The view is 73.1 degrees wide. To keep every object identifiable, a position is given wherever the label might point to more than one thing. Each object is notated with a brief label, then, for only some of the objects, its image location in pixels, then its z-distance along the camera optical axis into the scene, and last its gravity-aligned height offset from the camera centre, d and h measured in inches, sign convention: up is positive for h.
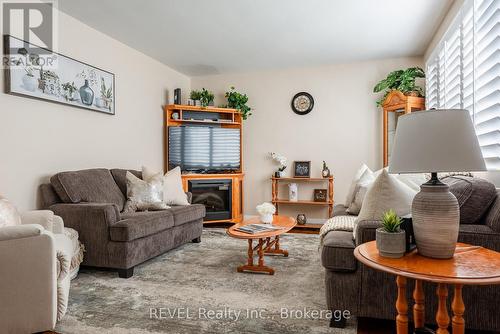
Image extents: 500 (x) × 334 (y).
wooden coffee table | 111.5 -22.7
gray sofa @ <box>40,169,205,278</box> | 110.9 -18.4
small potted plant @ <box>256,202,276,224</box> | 130.2 -17.0
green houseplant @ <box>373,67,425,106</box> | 171.8 +45.7
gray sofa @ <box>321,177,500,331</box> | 67.7 -25.0
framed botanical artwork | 113.6 +35.1
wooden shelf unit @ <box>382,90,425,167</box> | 169.4 +32.7
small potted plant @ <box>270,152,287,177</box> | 211.0 +4.4
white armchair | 70.1 -23.5
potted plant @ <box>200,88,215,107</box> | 210.8 +44.7
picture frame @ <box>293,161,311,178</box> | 209.3 +0.0
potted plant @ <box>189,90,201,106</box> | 211.5 +45.6
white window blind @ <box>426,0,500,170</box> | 81.9 +29.4
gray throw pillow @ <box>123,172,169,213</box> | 139.4 -11.0
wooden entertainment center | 203.0 +28.0
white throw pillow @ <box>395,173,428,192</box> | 94.0 -2.9
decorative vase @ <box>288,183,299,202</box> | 207.2 -14.5
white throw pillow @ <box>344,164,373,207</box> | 132.8 -3.9
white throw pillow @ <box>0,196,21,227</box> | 83.1 -11.7
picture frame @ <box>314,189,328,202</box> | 205.5 -15.9
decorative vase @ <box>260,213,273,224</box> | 130.5 -19.0
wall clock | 210.7 +41.5
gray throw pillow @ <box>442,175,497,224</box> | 72.2 -6.2
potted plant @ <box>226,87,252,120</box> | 213.6 +42.9
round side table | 47.5 -15.0
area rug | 77.4 -35.9
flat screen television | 204.7 +12.3
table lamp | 53.4 +1.3
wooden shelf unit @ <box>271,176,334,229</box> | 198.2 -16.1
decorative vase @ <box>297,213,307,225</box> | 185.3 -28.0
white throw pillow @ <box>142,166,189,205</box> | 152.8 -9.1
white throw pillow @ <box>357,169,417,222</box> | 76.3 -6.7
